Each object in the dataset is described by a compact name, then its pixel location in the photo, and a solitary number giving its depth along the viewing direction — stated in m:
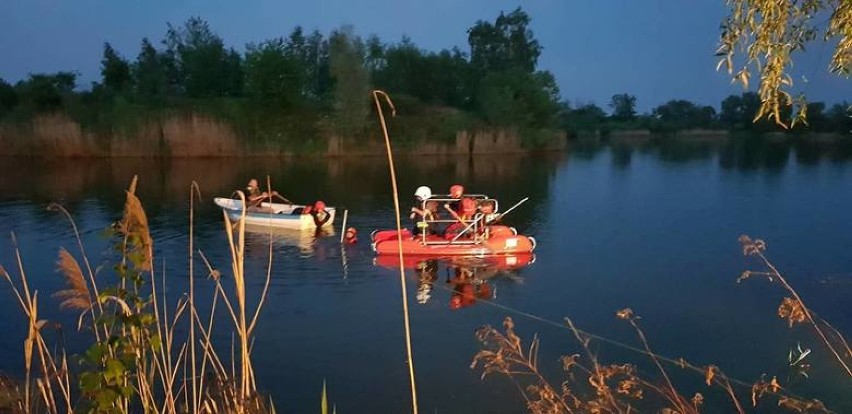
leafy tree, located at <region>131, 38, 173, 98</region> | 42.66
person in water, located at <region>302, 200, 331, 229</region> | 14.77
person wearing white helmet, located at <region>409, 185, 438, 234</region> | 12.19
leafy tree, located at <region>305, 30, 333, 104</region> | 49.38
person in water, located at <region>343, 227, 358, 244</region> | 13.67
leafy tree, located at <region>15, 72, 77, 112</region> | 36.03
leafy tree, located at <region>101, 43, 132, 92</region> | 42.66
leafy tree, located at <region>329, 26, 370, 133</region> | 35.88
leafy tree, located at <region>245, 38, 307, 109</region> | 36.94
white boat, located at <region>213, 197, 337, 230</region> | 14.61
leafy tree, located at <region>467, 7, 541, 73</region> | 53.16
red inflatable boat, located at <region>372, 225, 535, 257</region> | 12.18
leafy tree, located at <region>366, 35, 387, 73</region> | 45.61
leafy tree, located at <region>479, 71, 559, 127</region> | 39.66
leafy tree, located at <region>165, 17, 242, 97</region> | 43.88
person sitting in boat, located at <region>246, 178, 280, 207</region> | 15.03
